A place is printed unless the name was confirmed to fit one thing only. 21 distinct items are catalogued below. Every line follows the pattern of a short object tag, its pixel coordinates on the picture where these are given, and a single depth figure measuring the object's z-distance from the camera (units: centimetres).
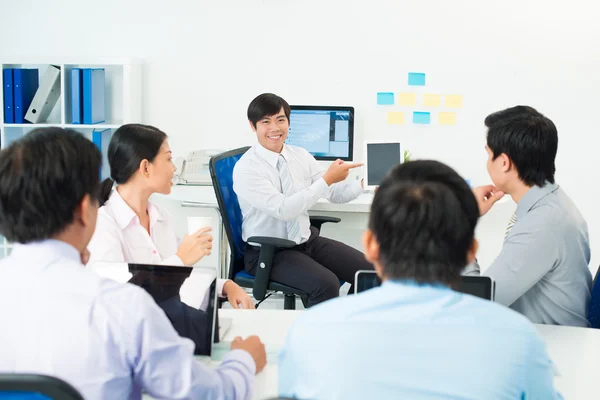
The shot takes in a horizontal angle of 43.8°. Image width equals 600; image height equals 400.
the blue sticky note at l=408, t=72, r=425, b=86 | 435
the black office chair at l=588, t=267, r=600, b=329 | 217
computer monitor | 433
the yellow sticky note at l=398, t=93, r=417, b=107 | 437
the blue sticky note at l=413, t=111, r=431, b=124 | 436
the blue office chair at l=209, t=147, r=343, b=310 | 313
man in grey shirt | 205
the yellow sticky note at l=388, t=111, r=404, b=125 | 439
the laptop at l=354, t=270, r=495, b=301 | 173
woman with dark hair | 220
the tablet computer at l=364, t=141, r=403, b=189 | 350
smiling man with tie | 317
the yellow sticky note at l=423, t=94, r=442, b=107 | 436
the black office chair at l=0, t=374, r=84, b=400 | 99
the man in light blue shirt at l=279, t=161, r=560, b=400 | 108
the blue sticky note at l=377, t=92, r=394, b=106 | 438
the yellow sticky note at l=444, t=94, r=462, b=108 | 435
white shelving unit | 432
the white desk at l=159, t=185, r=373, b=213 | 397
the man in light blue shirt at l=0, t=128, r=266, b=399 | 115
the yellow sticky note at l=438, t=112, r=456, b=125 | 436
